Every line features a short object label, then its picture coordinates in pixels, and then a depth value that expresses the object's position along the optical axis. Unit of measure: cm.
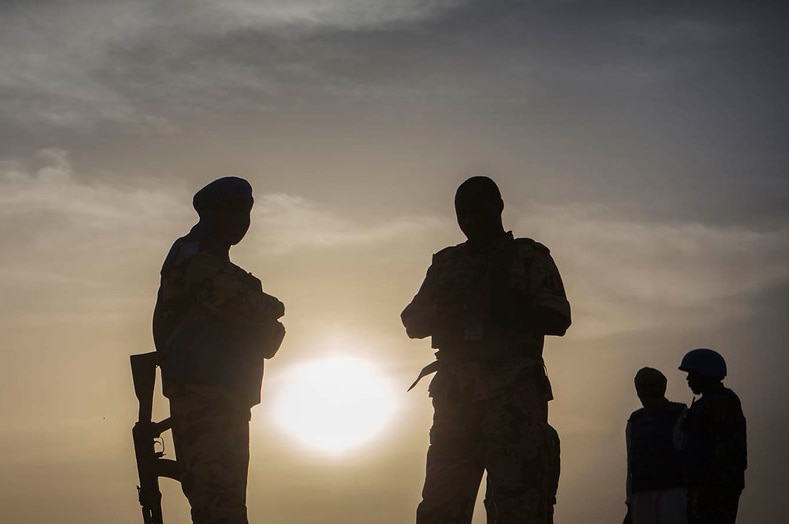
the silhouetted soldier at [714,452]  1104
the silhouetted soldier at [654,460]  1158
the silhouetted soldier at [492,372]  752
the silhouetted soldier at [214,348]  765
